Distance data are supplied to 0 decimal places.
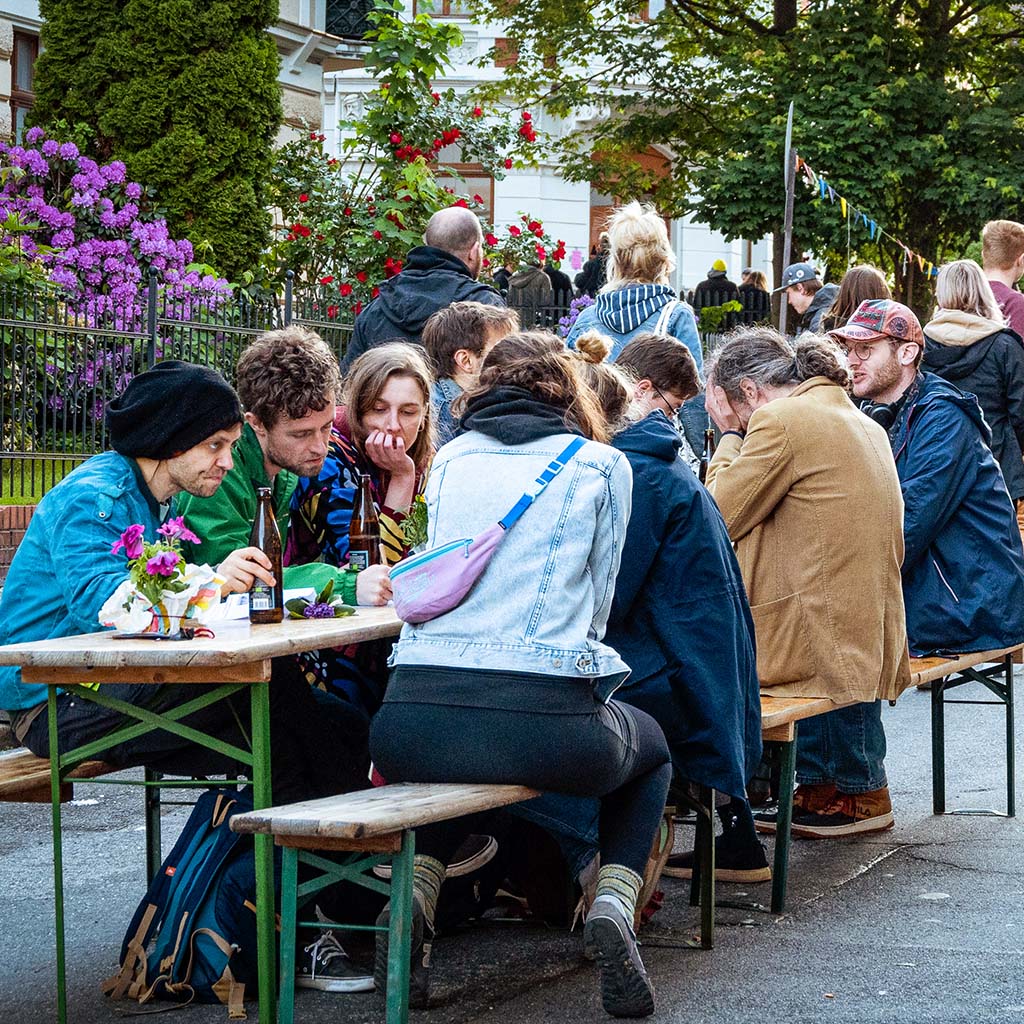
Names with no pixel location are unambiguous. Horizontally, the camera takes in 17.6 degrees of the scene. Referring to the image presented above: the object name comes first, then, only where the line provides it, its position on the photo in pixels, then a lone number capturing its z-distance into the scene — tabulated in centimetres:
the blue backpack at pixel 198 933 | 854
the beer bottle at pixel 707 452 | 1546
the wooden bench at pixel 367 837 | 715
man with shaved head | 1545
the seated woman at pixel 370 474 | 1037
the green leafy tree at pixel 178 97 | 3038
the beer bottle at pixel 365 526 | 1062
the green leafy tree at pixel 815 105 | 4014
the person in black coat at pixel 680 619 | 907
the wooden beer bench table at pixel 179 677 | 750
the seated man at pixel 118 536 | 836
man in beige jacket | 1102
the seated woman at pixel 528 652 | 783
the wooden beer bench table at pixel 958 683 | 1262
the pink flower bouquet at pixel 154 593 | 795
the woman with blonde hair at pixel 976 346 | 1701
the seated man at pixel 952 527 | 1261
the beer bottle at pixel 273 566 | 869
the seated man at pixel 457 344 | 1300
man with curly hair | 950
